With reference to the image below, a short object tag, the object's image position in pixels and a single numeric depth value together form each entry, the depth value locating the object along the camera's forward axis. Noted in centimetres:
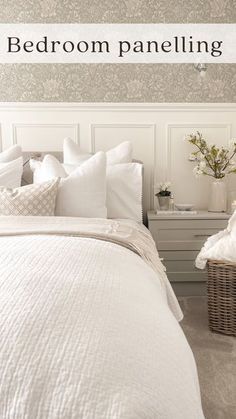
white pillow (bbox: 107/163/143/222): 281
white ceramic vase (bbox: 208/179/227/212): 322
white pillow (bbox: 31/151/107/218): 250
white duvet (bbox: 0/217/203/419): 83
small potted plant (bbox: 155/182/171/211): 326
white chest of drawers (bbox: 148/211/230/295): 304
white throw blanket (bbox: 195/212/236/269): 239
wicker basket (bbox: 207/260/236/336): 246
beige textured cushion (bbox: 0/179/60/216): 228
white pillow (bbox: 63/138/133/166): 301
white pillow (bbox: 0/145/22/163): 292
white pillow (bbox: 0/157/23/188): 272
